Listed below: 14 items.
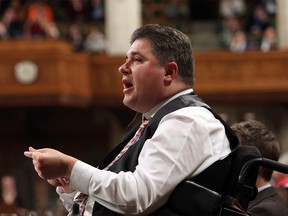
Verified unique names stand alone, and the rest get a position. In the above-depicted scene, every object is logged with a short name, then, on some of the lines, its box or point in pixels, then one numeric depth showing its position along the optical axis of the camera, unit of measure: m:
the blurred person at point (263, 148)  3.97
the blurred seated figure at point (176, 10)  18.92
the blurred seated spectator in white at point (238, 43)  17.64
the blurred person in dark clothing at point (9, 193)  10.97
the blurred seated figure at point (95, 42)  17.93
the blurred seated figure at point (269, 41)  17.88
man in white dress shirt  2.83
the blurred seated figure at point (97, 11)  18.88
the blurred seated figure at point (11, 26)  17.02
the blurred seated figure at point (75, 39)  17.70
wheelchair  2.87
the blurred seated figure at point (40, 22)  16.97
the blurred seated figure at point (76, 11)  18.77
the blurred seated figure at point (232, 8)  19.00
